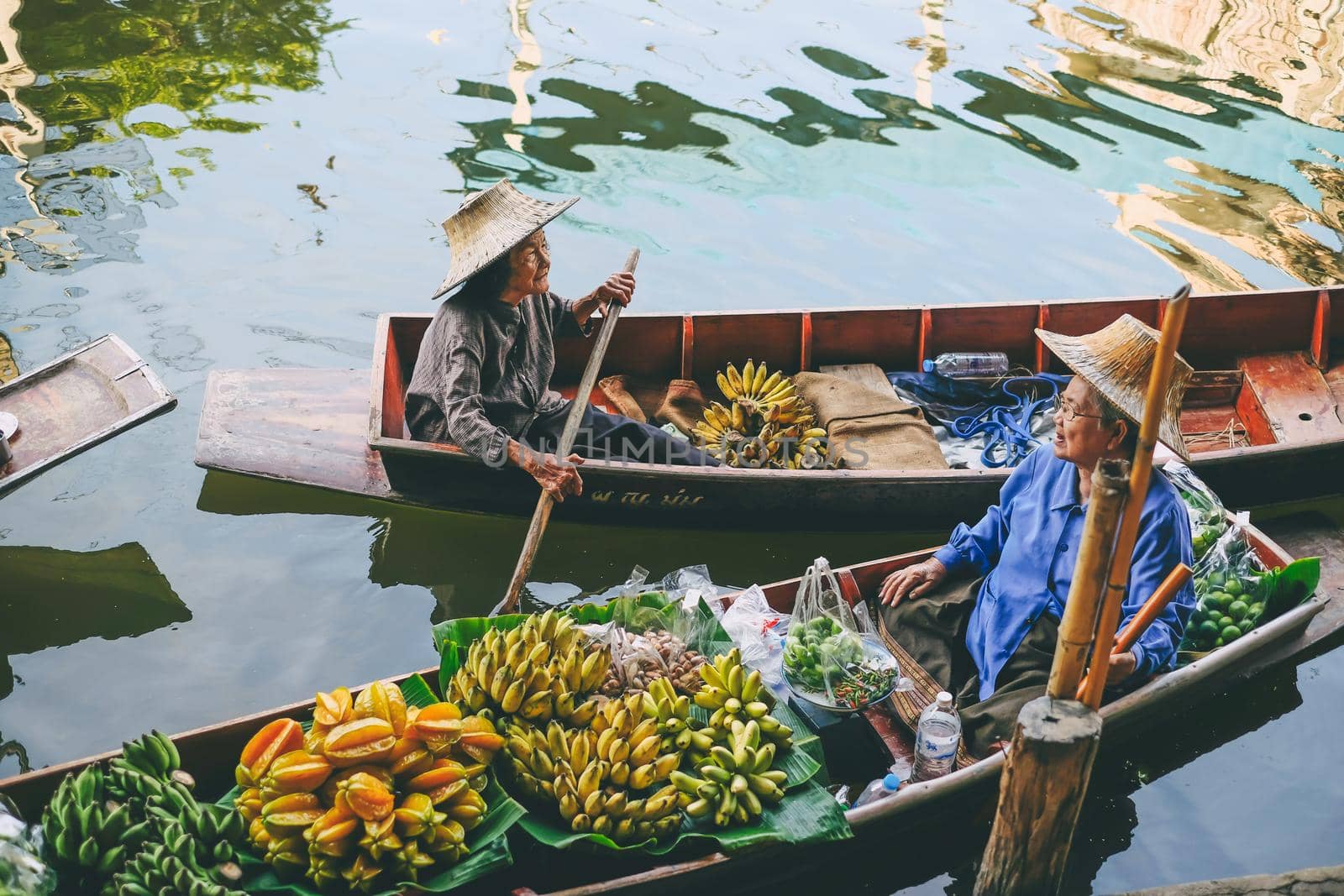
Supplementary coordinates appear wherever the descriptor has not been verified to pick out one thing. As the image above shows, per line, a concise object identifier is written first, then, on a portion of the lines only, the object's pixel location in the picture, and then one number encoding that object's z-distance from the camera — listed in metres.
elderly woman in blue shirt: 3.50
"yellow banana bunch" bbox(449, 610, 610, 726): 3.40
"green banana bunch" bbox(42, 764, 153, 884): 2.92
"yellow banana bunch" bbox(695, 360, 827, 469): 5.52
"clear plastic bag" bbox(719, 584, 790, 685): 3.98
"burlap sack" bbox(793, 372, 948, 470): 5.57
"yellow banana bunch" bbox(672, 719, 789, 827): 3.31
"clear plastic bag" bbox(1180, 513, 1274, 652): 4.21
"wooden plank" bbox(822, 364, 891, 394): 6.07
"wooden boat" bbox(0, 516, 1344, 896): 3.24
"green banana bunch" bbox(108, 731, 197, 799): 3.12
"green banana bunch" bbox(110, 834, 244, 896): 2.81
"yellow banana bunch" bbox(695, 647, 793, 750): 3.52
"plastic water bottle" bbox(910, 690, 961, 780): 3.63
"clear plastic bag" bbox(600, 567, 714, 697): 3.72
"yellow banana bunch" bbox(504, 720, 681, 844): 3.21
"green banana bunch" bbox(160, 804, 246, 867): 2.95
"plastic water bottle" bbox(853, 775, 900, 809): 3.58
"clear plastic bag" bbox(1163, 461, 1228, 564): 4.53
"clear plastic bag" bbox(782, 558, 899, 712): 3.77
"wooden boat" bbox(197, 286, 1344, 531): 5.07
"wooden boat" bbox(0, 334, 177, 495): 4.88
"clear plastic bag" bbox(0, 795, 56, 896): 2.79
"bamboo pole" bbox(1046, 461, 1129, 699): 2.66
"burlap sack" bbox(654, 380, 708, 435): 5.84
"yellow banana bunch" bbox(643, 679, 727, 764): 3.47
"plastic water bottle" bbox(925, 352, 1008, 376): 6.14
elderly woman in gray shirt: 4.61
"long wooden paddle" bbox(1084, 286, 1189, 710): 2.46
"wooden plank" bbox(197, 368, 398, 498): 5.31
